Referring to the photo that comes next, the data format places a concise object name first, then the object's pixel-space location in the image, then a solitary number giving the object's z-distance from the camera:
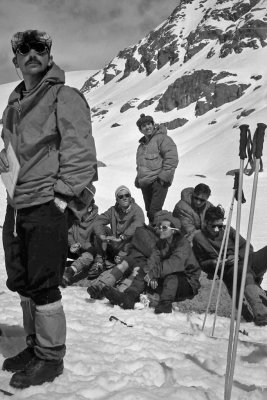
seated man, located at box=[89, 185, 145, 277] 6.41
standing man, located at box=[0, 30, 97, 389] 2.64
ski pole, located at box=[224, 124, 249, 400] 2.55
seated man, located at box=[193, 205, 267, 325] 5.52
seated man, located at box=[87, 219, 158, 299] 5.51
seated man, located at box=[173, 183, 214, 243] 6.43
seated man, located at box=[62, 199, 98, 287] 6.32
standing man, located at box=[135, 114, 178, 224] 6.66
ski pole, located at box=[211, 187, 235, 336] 4.66
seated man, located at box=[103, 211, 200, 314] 5.22
